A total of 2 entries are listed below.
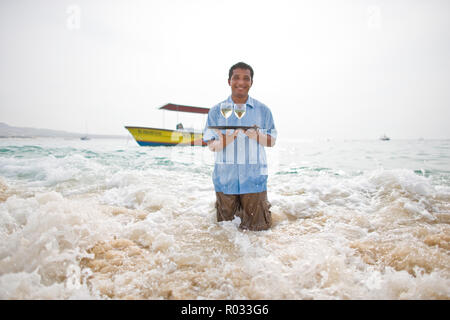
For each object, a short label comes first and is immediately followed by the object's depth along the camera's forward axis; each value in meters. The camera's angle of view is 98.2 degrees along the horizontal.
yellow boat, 20.75
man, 2.67
